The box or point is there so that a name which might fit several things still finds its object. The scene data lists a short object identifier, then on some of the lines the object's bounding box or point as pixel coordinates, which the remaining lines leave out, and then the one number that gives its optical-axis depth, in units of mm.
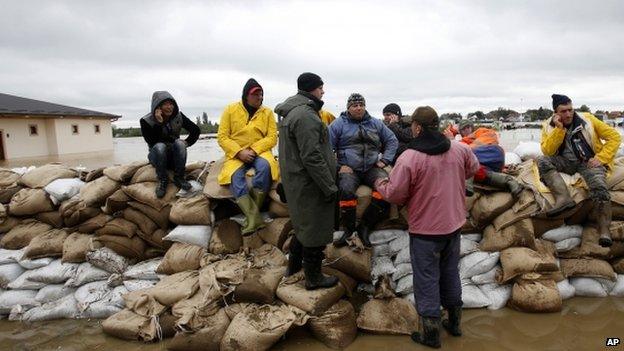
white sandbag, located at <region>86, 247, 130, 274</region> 3879
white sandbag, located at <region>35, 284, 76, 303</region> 3814
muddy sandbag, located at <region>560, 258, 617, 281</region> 3434
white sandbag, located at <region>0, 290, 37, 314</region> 3754
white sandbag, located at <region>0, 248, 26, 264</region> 4062
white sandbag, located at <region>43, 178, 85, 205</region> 4293
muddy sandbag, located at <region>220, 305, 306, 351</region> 2779
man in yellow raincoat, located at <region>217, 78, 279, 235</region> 3682
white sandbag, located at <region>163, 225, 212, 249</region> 3783
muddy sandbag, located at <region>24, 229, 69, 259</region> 4012
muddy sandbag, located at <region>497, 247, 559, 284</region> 3248
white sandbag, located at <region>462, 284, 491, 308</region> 3270
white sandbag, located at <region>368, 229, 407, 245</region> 3631
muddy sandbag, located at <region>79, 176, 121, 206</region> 4145
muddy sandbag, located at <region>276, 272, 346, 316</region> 2950
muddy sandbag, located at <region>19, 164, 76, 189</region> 4441
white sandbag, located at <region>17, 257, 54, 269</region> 3984
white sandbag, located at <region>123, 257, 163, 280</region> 3791
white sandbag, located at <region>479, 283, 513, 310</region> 3266
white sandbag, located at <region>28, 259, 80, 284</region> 3885
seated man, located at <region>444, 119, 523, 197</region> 3632
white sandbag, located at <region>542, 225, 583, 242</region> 3608
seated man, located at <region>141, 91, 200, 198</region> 4000
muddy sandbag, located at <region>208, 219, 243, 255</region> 3756
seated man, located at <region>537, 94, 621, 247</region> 3459
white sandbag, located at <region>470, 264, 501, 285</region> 3400
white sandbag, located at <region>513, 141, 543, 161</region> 4473
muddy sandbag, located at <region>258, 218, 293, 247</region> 3664
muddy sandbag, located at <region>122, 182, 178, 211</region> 3984
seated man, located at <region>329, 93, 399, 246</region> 3441
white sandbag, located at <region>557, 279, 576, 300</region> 3352
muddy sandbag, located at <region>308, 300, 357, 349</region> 2869
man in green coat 2748
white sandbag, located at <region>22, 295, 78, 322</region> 3584
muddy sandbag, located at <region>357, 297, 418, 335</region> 2973
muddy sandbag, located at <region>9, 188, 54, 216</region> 4254
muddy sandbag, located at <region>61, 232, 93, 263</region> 3943
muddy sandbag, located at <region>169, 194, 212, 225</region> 3832
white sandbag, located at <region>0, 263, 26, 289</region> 3957
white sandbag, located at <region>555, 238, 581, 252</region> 3605
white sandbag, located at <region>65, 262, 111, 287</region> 3844
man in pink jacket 2631
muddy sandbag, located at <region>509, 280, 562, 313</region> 3133
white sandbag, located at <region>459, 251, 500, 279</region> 3410
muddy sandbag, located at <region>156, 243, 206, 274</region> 3654
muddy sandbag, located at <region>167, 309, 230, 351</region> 2863
